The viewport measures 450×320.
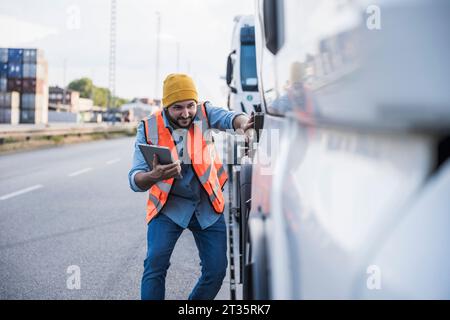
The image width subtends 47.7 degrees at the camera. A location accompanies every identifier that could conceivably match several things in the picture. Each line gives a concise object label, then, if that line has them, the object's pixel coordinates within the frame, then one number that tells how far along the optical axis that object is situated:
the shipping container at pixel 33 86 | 65.50
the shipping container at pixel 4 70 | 65.50
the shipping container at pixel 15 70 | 64.69
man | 3.17
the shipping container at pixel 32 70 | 64.69
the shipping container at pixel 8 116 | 63.72
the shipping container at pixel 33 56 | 63.22
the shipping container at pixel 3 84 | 66.75
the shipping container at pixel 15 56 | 64.44
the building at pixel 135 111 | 70.05
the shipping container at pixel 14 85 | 65.75
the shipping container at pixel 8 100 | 62.97
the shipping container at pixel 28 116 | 66.50
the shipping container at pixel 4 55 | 66.44
